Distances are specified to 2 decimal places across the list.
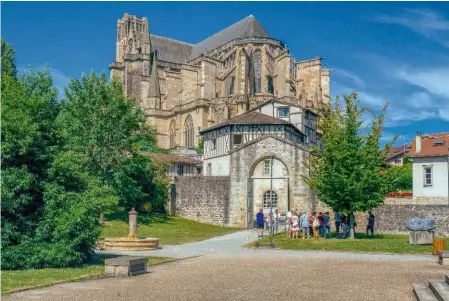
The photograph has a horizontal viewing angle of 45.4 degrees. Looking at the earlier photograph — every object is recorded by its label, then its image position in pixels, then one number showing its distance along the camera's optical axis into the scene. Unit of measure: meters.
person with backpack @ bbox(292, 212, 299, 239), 28.66
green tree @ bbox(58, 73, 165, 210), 37.31
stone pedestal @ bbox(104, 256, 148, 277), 14.95
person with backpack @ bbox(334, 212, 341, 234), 30.98
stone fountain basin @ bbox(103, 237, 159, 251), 24.43
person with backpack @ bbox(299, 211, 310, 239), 28.53
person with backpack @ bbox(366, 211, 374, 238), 31.11
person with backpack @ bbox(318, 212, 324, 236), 29.36
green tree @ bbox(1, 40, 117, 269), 16.73
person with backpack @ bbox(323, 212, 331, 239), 28.72
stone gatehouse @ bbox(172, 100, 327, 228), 40.12
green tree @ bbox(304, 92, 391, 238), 28.09
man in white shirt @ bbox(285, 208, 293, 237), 29.30
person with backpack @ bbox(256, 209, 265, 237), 31.77
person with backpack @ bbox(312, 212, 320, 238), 28.64
